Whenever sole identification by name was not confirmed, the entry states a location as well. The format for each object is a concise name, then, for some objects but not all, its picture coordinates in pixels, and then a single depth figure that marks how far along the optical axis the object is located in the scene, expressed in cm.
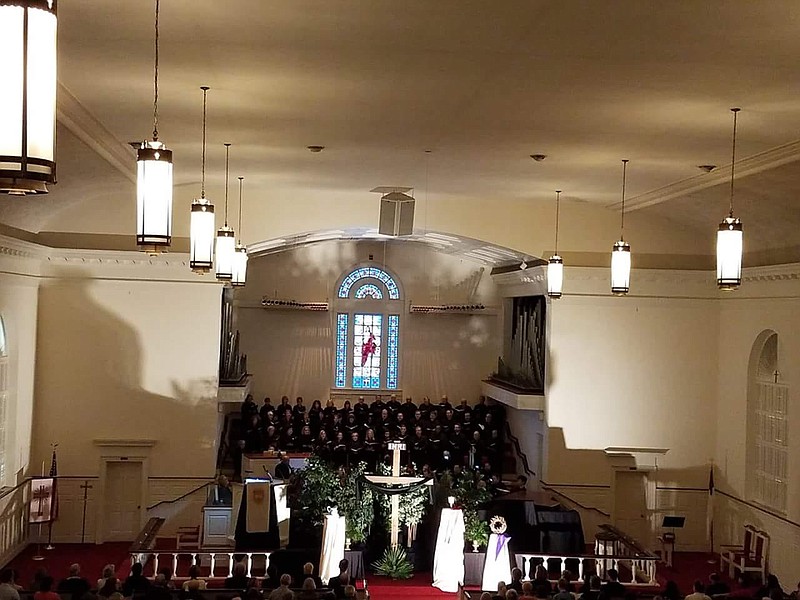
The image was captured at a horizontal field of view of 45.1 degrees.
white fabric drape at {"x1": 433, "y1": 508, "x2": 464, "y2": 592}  1528
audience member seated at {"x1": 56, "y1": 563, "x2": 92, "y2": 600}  1139
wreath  1495
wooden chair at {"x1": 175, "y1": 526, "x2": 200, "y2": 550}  1758
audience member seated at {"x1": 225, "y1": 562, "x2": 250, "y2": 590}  1262
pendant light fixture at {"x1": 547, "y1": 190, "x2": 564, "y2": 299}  1720
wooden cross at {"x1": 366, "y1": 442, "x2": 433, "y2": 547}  1574
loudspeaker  1603
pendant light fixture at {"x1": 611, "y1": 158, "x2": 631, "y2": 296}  1378
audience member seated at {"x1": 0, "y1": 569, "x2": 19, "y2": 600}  1070
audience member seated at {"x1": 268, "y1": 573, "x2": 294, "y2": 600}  1077
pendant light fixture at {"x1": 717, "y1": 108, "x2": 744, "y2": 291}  1041
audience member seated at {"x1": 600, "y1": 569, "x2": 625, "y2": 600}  1149
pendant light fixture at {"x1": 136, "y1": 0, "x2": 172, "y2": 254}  642
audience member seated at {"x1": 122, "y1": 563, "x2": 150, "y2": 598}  1149
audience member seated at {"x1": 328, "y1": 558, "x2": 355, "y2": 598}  1142
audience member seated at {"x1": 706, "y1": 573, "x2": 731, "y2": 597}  1258
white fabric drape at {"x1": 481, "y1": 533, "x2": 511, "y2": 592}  1491
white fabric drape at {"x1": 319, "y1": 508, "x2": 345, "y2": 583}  1458
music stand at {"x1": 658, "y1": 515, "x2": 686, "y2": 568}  1734
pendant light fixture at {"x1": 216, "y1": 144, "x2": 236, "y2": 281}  1295
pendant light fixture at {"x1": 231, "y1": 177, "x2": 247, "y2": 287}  1617
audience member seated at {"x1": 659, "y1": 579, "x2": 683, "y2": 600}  1145
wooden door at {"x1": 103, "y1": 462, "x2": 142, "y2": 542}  1920
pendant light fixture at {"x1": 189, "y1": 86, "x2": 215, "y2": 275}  938
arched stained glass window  2695
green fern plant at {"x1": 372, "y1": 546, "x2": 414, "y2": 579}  1579
